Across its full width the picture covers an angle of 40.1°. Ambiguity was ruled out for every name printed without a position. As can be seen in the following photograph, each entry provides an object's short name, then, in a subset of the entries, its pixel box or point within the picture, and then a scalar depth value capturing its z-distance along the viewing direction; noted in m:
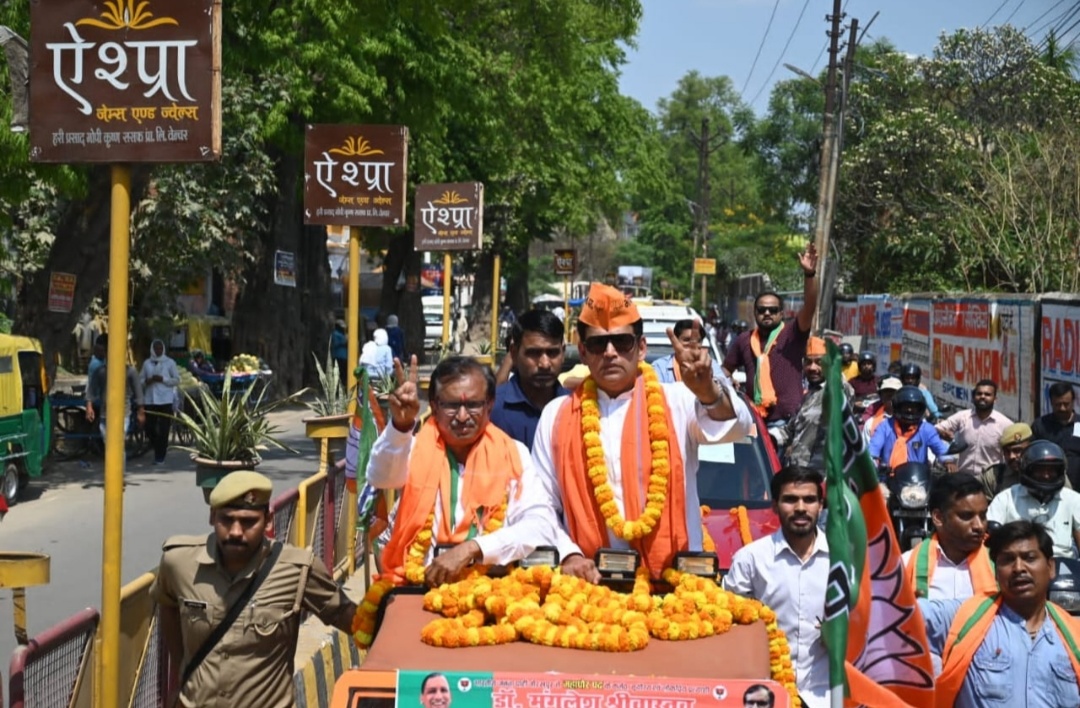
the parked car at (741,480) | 8.13
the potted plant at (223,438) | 10.84
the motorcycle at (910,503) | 8.81
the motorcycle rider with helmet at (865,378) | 15.44
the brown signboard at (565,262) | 37.81
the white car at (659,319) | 18.25
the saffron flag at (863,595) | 4.09
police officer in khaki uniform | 5.09
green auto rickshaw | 15.51
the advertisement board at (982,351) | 16.86
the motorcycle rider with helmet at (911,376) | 13.79
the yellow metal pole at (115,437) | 5.54
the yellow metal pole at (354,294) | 11.52
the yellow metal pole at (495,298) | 27.94
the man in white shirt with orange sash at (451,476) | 5.10
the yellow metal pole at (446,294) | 23.47
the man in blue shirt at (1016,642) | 5.04
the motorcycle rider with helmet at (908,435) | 11.30
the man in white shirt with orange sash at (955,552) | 5.81
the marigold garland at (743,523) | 7.88
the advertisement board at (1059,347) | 14.65
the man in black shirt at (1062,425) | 9.86
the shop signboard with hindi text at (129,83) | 5.72
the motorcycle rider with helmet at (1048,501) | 7.48
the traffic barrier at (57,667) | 4.92
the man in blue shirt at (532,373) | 6.86
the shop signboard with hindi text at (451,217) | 22.12
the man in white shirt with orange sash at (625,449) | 5.20
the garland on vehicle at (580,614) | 4.33
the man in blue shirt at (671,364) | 7.55
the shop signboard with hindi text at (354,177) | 11.48
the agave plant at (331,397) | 15.24
